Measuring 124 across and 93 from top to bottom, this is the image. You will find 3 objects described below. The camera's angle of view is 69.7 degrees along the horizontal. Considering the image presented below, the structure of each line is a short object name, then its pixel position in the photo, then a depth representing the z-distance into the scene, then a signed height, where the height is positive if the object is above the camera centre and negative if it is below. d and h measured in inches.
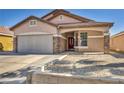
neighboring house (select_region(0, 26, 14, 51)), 282.3 +17.8
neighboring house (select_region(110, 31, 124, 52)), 273.3 +7.8
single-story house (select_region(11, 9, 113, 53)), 240.2 +28.9
